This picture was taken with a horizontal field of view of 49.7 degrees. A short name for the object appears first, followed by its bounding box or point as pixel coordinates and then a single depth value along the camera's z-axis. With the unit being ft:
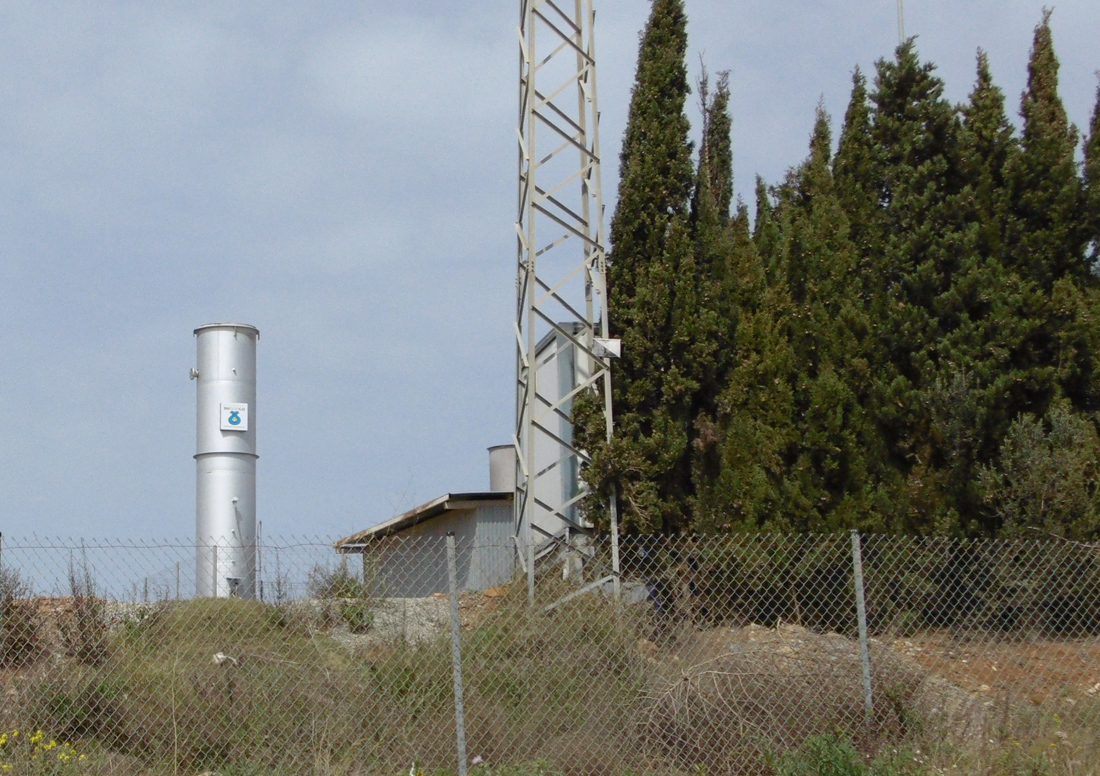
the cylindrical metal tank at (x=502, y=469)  54.48
